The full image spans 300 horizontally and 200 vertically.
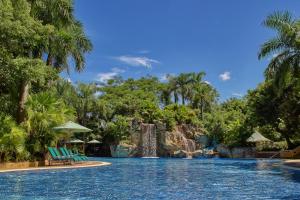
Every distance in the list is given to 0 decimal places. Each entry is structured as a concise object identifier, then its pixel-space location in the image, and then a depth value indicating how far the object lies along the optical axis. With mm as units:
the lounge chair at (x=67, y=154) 20250
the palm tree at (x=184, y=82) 53281
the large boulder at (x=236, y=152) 35219
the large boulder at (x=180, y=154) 39188
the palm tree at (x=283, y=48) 21438
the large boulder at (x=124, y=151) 41500
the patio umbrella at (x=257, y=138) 33406
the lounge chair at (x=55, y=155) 19266
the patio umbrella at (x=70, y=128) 19688
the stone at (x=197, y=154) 39016
